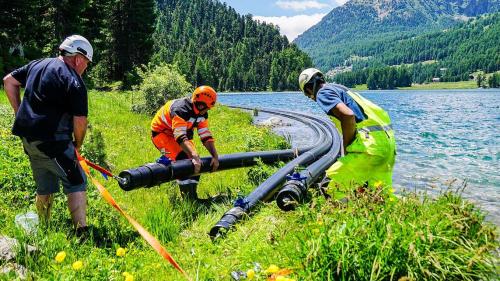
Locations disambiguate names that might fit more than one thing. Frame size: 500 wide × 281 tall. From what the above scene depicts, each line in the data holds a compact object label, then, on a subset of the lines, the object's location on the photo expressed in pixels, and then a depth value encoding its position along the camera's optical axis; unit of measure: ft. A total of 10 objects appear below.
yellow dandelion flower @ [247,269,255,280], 11.99
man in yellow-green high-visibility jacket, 19.83
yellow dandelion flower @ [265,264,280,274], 11.54
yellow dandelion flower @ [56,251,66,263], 11.68
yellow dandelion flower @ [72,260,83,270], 11.25
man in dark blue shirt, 17.37
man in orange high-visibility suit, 26.08
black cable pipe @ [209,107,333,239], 19.62
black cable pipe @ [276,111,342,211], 21.07
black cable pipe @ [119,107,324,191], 22.27
